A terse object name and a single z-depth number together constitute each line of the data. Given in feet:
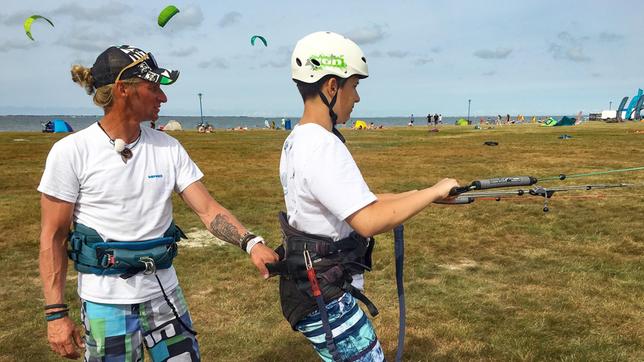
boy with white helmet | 8.45
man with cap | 9.67
